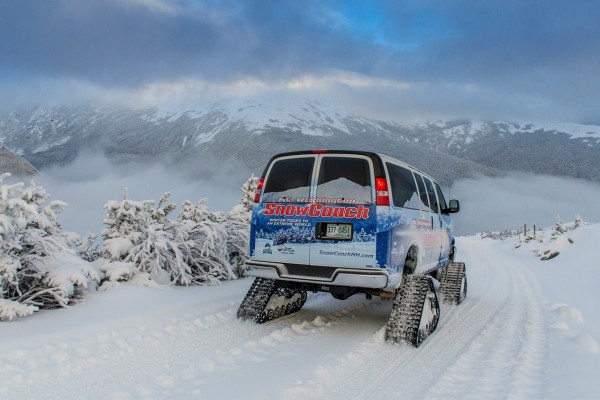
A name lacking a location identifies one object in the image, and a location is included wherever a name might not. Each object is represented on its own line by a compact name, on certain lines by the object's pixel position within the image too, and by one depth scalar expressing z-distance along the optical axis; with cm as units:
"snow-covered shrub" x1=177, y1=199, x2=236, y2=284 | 925
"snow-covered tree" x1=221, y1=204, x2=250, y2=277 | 1047
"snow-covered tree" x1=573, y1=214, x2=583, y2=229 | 4034
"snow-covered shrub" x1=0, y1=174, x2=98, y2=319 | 559
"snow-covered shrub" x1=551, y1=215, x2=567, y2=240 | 3247
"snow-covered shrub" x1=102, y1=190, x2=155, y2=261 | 791
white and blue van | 543
